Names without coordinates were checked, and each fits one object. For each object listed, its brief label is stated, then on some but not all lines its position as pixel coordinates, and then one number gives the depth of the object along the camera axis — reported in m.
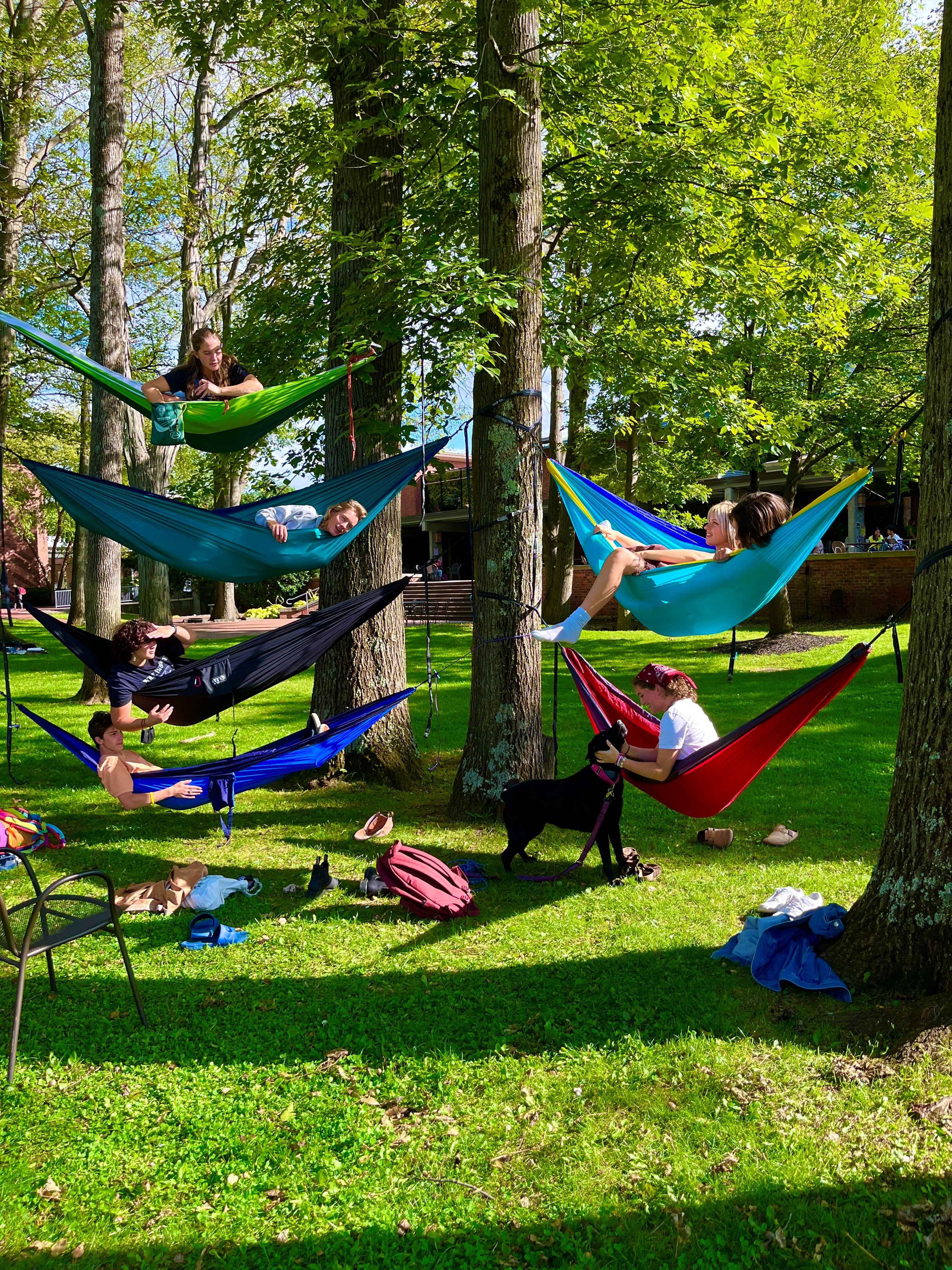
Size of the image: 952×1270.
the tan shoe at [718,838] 4.62
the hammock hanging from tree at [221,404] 4.44
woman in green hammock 4.66
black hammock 4.43
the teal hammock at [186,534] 4.46
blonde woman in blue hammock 3.78
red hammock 3.52
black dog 3.96
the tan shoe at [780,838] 4.64
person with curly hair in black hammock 4.39
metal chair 2.59
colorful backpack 4.56
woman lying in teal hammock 4.50
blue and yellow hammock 3.68
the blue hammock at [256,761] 4.21
